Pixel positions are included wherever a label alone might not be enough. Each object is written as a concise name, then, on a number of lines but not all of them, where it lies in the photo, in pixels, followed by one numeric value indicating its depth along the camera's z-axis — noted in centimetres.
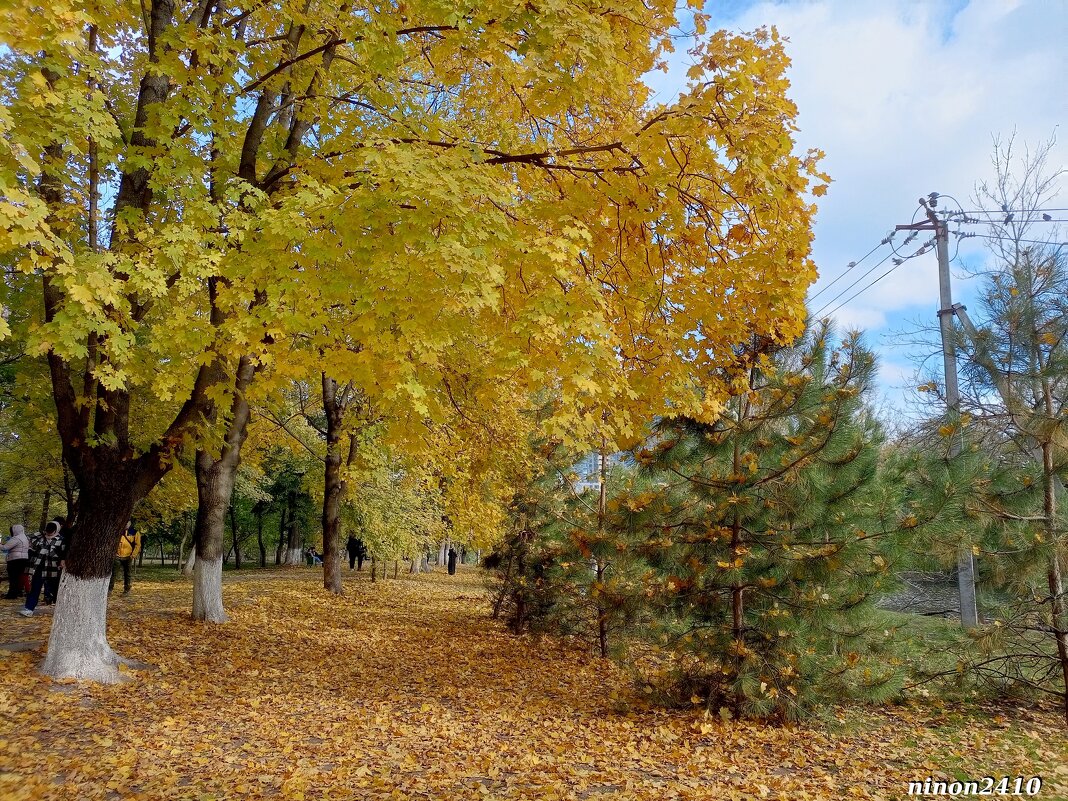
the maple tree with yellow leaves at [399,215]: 420
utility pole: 710
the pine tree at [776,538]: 603
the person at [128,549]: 1141
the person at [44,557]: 962
